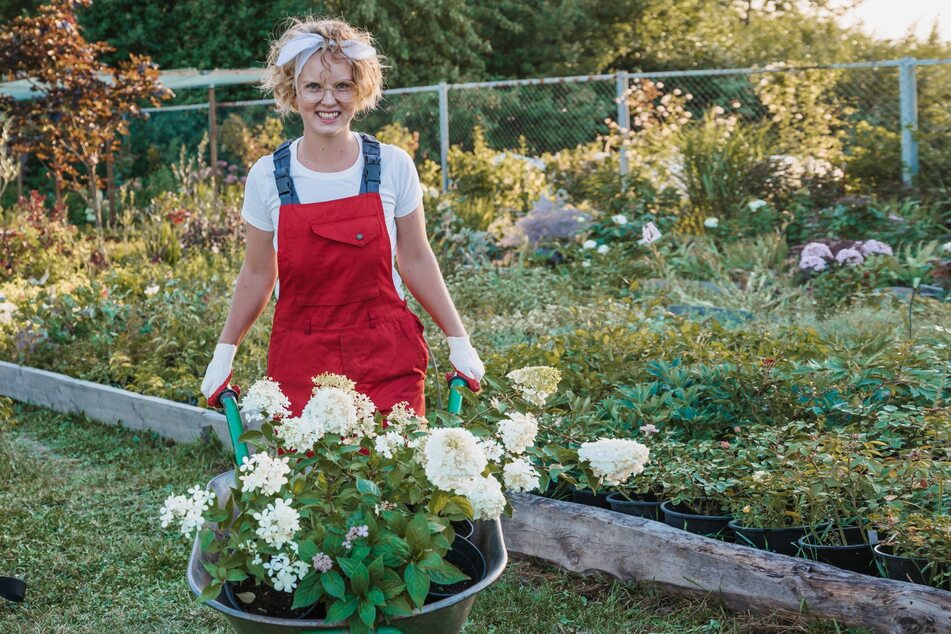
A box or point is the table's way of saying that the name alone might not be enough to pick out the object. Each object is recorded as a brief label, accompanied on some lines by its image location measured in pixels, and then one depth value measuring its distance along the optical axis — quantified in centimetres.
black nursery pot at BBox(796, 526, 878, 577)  288
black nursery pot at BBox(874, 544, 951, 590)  268
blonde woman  277
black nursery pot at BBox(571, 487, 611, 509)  345
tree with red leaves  948
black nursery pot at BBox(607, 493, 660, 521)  331
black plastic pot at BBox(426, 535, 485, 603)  191
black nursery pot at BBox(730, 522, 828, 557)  298
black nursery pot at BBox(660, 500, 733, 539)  314
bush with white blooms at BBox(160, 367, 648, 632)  172
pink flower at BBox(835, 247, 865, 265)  646
